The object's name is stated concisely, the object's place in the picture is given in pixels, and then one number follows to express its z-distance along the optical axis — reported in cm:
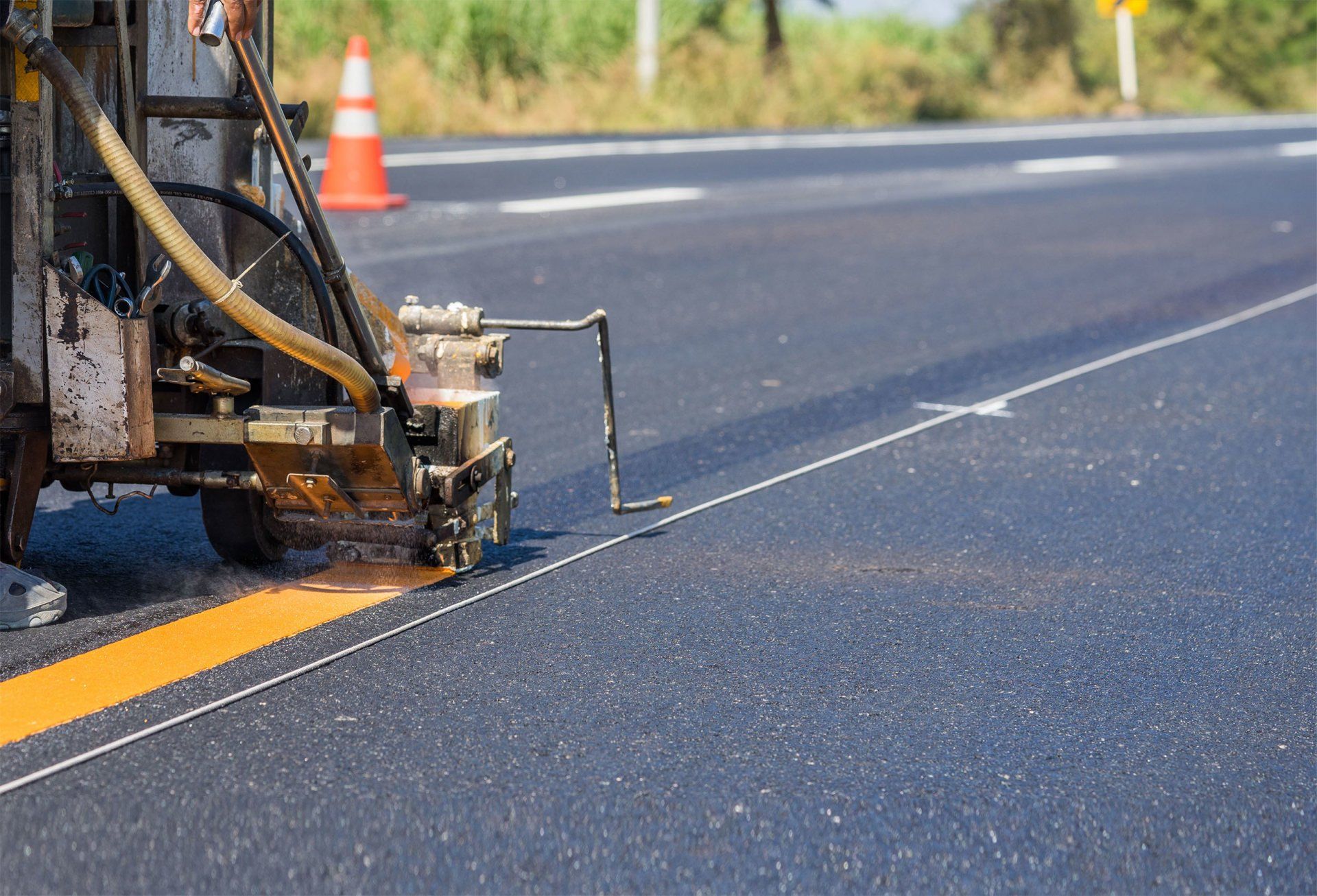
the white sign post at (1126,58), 3284
